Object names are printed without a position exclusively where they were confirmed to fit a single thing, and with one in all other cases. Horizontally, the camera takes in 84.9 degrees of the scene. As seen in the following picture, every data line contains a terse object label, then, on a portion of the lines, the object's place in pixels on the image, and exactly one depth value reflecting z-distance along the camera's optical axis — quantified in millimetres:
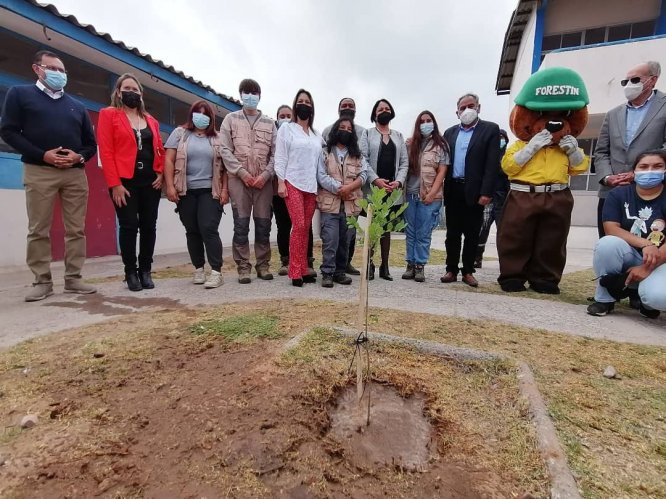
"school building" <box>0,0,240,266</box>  4484
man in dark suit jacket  3875
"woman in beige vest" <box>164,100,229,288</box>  3740
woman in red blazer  3443
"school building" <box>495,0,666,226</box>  9758
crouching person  2924
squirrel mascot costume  3488
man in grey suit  3311
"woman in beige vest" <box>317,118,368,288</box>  3861
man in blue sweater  3158
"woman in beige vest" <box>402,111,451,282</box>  4098
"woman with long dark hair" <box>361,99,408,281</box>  4207
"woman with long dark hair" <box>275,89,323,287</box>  3791
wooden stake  1645
